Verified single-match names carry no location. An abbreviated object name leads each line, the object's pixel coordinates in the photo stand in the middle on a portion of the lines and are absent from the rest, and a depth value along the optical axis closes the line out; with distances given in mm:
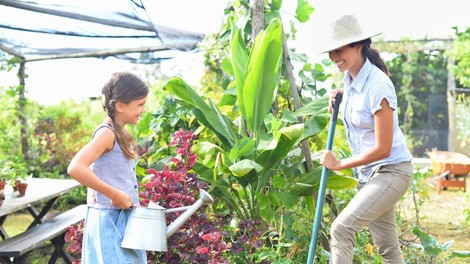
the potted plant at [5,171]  4352
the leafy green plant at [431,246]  3482
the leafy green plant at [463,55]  6627
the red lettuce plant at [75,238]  3182
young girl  2607
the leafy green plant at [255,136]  3684
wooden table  4285
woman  2697
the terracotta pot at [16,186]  4704
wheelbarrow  8672
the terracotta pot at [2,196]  4082
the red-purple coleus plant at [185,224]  3014
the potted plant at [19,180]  4562
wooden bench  3748
